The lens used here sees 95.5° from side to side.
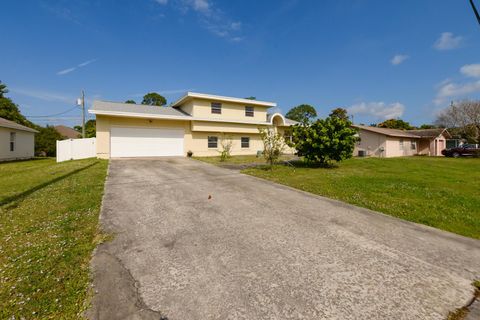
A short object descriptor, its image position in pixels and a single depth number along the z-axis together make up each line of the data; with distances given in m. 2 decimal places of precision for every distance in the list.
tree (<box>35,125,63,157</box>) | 28.17
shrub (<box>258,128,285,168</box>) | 12.16
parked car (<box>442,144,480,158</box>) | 25.71
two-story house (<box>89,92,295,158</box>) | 16.39
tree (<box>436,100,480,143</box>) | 33.15
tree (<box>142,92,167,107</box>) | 48.25
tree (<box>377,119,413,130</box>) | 48.22
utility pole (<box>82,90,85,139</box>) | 22.14
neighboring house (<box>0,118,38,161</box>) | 17.70
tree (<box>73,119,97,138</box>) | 33.48
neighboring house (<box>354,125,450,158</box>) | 25.98
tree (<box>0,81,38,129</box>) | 30.14
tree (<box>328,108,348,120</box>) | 51.75
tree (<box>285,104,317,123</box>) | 67.31
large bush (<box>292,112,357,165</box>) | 12.44
